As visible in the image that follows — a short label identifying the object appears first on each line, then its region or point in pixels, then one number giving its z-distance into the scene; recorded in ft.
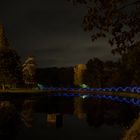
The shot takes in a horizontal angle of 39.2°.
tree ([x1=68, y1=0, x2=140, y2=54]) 13.55
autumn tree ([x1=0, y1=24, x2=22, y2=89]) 106.16
